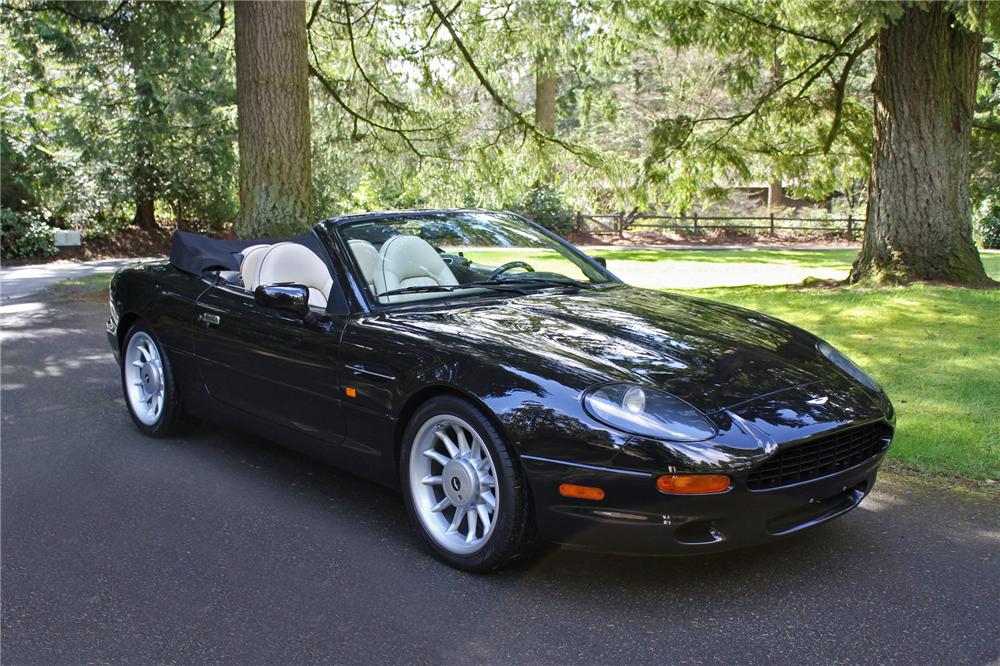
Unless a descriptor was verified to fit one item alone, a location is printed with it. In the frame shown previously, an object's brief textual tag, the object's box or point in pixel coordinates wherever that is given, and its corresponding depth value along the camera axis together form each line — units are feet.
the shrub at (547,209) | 107.96
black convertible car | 10.82
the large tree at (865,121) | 35.40
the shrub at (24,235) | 69.15
